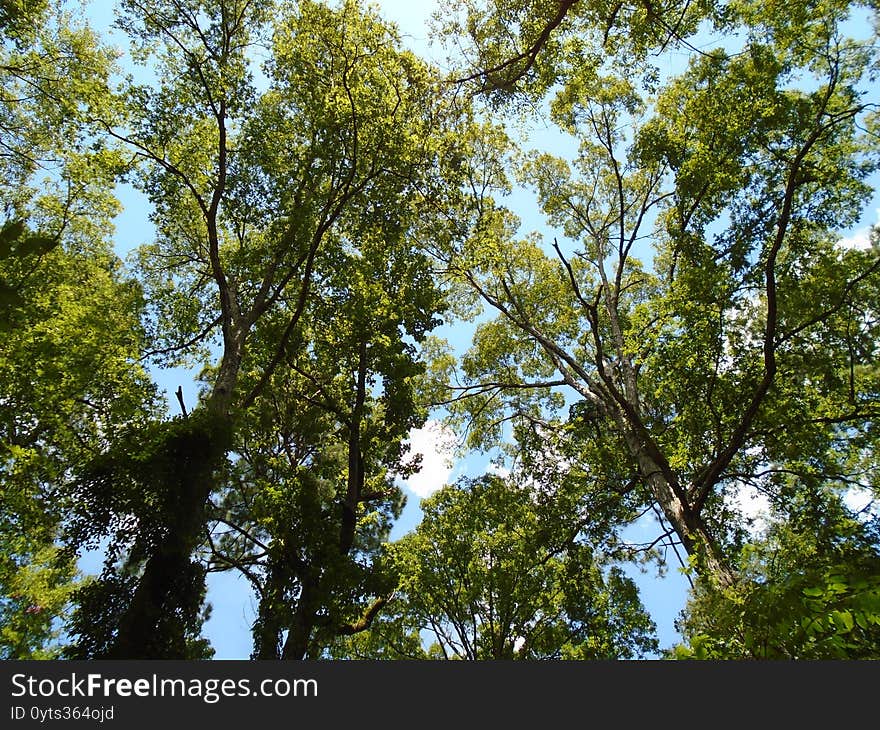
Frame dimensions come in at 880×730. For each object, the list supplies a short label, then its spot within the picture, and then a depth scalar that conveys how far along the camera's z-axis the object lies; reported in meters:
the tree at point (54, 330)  9.28
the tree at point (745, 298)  9.37
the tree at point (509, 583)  12.05
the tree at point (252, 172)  10.49
